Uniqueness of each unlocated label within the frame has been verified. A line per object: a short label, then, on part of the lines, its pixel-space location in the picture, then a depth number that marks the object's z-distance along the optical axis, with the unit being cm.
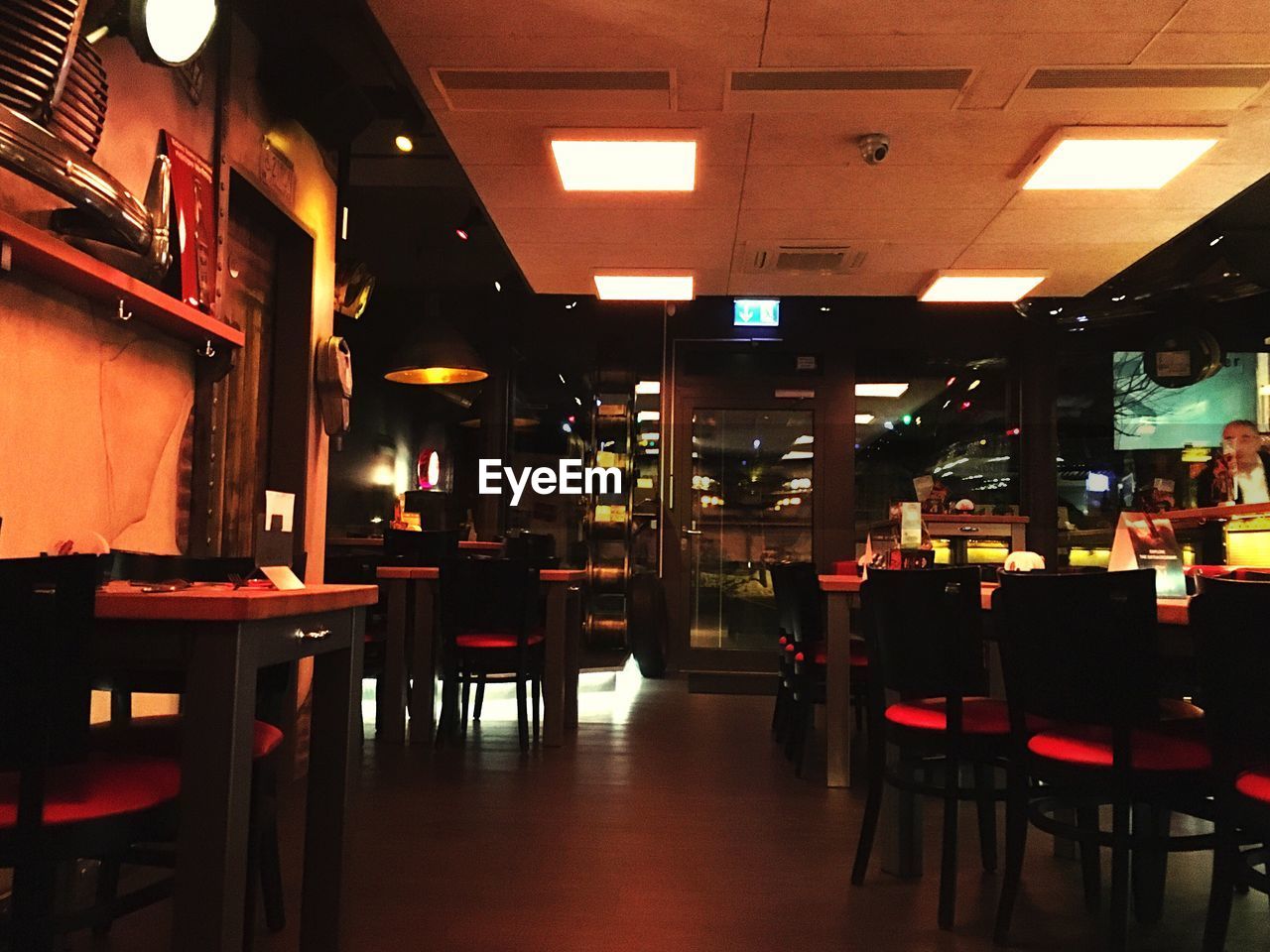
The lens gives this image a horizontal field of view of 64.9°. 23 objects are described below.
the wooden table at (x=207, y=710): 163
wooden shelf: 237
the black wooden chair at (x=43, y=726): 150
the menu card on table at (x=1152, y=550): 288
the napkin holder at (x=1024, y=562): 363
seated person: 489
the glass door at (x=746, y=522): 848
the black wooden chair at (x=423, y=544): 650
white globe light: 273
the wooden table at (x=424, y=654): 524
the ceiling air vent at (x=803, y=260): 585
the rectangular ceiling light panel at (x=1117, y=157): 414
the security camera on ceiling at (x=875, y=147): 420
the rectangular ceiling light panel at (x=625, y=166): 434
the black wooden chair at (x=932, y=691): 274
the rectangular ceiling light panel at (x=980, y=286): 626
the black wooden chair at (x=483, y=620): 520
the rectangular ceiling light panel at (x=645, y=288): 653
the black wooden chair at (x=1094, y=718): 229
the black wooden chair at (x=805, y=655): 464
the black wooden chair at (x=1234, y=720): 196
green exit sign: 847
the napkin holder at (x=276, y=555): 204
